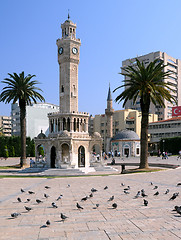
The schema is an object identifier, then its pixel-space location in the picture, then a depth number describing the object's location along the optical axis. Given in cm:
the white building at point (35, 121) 11251
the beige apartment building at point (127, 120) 10797
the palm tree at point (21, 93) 4516
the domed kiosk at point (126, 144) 8400
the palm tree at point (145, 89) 3350
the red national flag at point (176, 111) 9405
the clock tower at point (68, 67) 4684
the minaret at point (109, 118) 9256
